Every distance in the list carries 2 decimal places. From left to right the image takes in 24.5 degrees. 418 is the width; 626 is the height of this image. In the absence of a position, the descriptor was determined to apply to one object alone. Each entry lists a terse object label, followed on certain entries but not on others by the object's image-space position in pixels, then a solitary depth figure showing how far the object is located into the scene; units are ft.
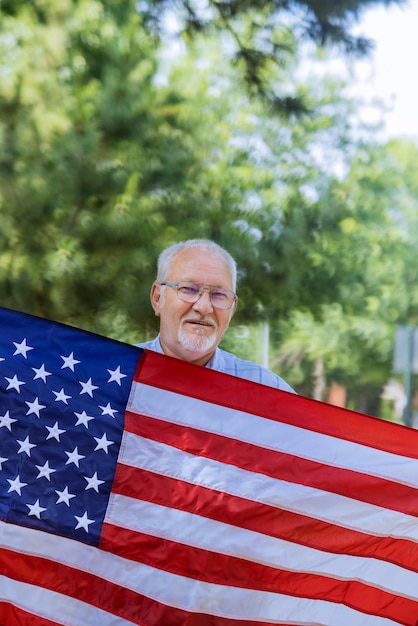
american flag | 10.31
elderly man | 11.60
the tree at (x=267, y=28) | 25.77
